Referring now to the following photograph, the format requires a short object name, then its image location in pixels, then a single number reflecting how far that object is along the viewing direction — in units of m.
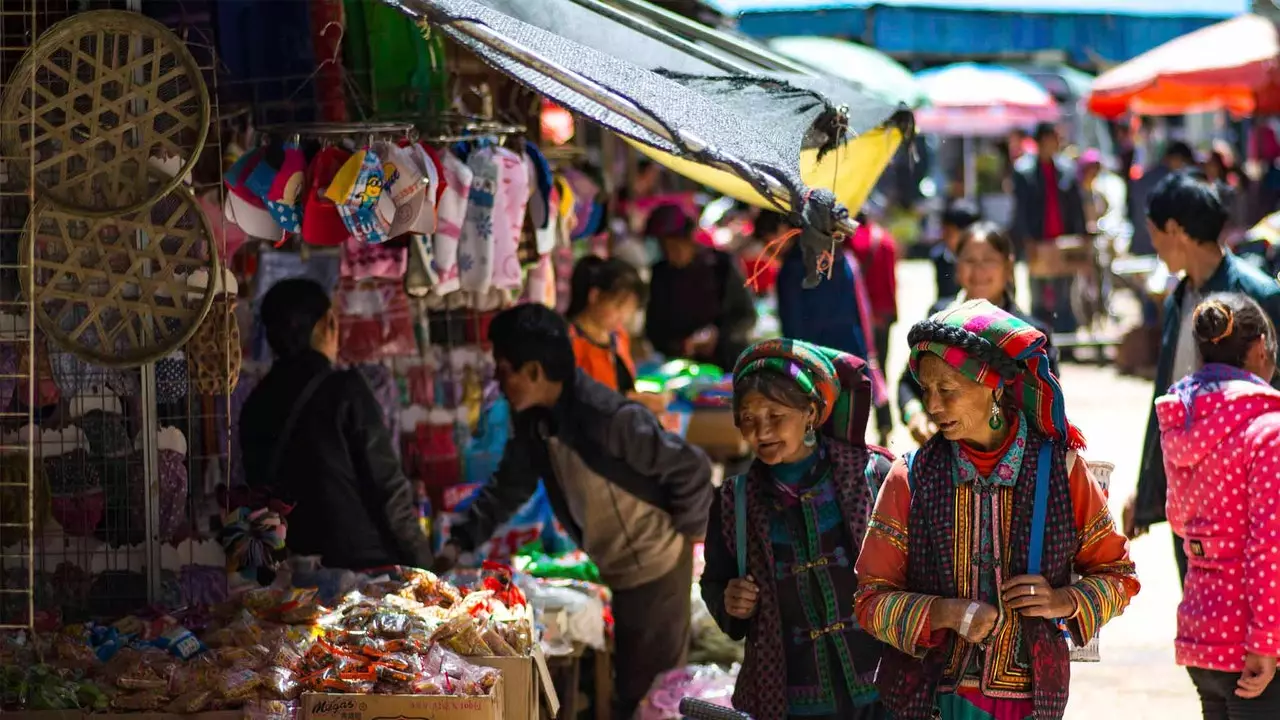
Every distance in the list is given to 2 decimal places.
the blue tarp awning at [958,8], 21.91
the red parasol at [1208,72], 16.41
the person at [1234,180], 16.55
